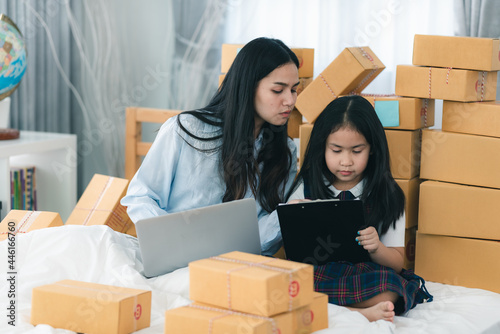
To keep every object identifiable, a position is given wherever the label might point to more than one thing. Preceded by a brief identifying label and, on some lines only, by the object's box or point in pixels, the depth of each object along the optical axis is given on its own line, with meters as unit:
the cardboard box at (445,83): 3.48
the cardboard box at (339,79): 3.61
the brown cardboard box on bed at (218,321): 2.84
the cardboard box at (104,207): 3.83
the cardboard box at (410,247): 3.64
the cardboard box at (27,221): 3.57
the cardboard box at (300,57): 3.83
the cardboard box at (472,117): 3.47
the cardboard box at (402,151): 3.57
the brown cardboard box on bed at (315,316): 2.93
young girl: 3.24
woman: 3.49
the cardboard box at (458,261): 3.49
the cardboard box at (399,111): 3.56
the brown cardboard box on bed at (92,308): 2.96
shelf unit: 4.43
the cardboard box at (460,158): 3.47
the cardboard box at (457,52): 3.47
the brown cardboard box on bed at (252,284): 2.85
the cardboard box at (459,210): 3.47
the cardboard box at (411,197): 3.57
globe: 4.16
